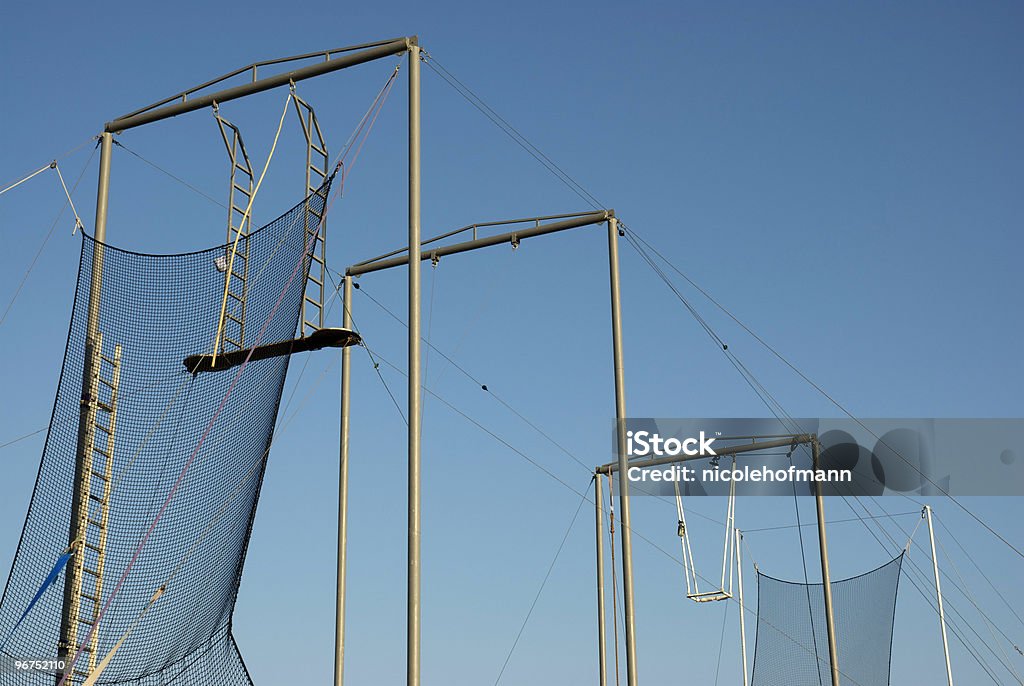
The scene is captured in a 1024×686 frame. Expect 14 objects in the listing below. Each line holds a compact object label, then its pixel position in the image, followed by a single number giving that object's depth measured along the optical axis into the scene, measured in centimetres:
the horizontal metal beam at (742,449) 2258
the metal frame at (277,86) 1159
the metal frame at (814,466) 2267
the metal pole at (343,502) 1642
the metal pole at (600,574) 2314
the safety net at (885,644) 2794
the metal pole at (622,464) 1614
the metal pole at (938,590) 2977
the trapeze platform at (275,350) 1304
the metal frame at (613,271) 1639
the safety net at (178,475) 1195
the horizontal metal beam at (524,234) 1756
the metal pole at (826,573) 2395
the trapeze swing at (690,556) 2259
